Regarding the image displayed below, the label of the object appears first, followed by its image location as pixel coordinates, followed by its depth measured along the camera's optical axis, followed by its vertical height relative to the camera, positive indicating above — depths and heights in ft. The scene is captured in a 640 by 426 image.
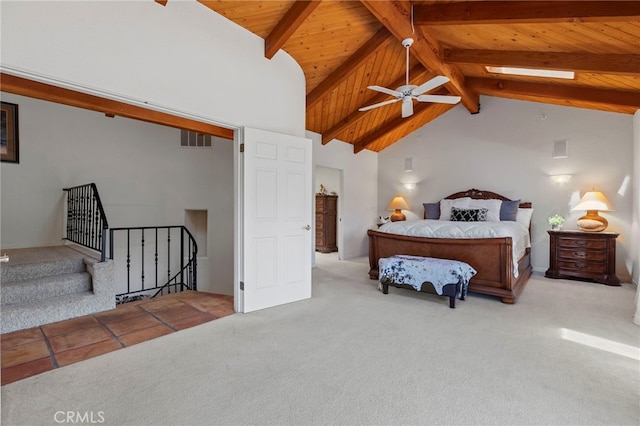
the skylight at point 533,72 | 14.35 +6.86
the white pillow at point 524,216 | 18.60 -0.42
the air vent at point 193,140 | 19.63 +4.48
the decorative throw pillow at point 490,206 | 18.63 +0.19
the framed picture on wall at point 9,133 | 14.06 +3.46
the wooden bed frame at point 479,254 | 12.30 -2.12
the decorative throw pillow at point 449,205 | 20.16 +0.26
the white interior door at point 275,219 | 11.01 -0.44
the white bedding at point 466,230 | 13.16 -1.03
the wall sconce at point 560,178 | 18.03 +1.90
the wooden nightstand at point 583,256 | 15.49 -2.48
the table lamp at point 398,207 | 23.55 +0.12
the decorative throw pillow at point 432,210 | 21.77 -0.10
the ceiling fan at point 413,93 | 10.73 +4.45
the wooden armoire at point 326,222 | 26.32 -1.23
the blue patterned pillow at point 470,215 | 18.65 -0.39
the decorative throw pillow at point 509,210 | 18.62 -0.06
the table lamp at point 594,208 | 16.03 +0.09
